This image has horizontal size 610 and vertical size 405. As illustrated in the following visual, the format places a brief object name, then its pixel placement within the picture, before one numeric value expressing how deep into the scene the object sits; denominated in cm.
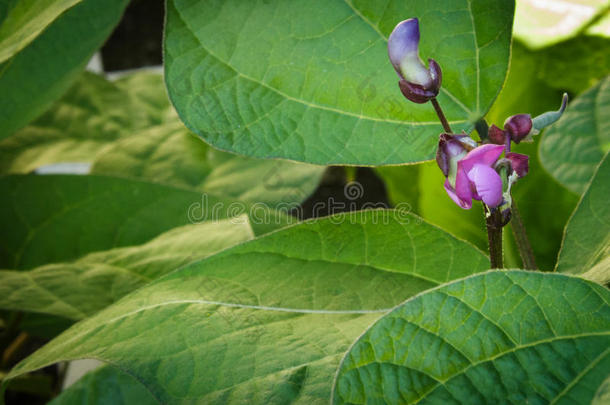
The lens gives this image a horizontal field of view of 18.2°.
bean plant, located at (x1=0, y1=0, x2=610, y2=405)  46
